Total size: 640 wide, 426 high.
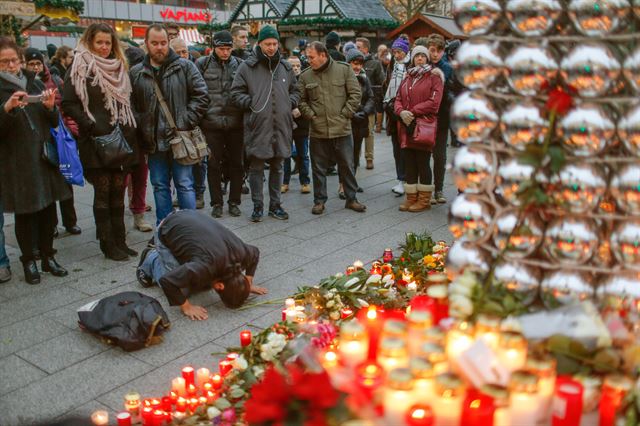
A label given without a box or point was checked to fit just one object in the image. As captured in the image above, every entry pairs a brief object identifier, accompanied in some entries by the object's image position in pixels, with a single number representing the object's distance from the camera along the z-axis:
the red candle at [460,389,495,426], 1.94
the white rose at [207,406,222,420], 3.17
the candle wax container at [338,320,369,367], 2.33
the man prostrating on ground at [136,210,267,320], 4.36
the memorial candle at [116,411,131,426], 3.06
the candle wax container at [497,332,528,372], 2.11
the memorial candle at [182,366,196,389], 3.47
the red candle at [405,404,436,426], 1.96
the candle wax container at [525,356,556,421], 2.00
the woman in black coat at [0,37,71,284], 4.89
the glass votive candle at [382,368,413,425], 1.98
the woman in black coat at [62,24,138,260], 5.32
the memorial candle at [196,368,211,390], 3.50
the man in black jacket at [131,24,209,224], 5.86
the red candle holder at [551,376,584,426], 1.97
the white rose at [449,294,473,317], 2.28
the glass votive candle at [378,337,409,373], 2.20
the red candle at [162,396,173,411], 3.27
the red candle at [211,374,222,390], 3.48
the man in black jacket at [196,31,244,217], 7.02
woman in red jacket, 6.96
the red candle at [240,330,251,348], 3.84
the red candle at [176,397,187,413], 3.27
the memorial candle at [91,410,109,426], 3.02
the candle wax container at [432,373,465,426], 1.99
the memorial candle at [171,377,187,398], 3.40
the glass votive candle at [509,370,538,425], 1.95
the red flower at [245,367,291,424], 1.83
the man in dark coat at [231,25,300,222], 6.75
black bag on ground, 4.02
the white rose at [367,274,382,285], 4.57
